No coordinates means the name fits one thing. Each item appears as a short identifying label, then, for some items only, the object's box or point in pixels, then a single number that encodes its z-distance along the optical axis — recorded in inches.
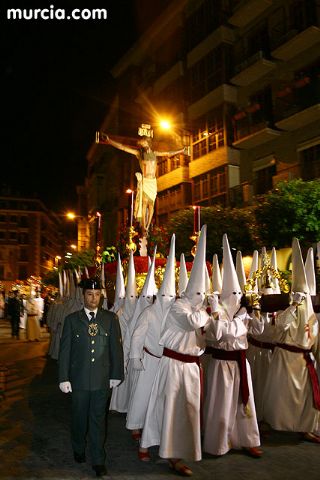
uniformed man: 204.1
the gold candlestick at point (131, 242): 416.6
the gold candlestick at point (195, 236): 349.7
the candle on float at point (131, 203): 421.7
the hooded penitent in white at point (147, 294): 271.0
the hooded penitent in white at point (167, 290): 239.8
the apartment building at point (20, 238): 3255.4
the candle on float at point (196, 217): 357.3
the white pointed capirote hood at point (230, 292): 234.5
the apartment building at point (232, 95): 792.9
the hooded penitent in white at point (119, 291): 335.2
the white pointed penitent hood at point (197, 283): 220.8
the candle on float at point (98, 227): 466.2
